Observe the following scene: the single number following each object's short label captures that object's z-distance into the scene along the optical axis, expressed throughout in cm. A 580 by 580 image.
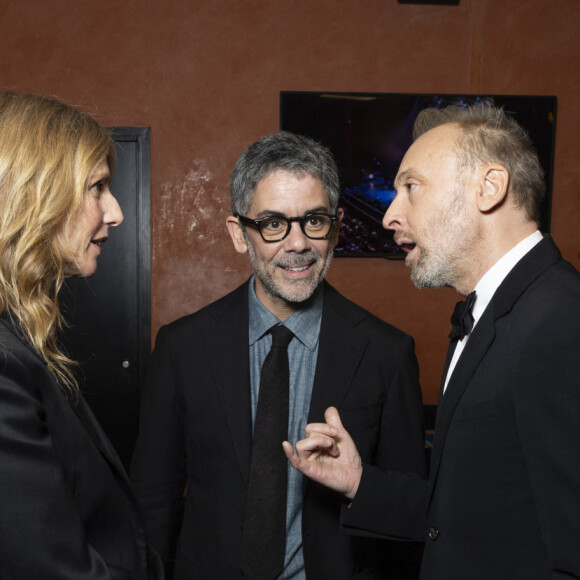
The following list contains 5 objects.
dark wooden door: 408
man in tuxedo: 109
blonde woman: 96
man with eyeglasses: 164
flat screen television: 393
